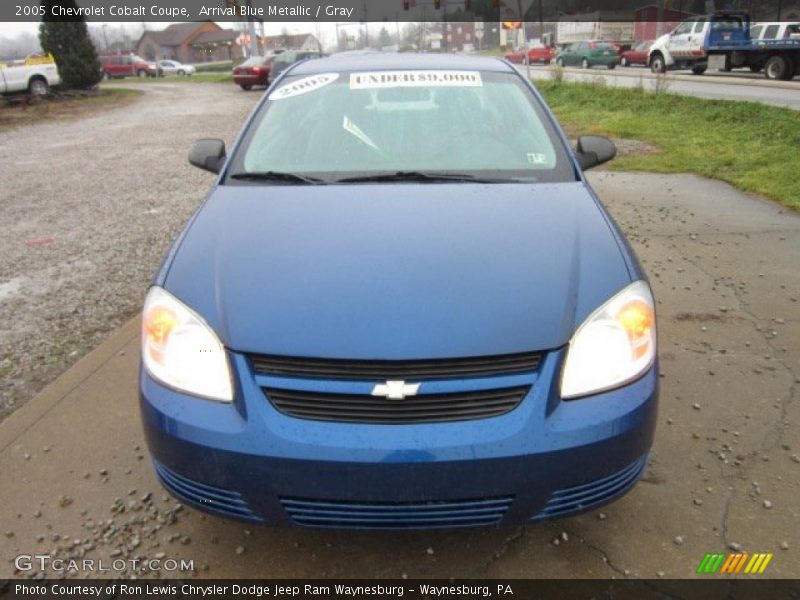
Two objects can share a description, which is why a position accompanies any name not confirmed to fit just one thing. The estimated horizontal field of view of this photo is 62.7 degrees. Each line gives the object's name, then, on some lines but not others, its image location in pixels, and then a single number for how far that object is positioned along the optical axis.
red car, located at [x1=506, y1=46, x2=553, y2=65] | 46.09
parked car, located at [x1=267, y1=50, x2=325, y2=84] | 24.62
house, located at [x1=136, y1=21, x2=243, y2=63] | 88.25
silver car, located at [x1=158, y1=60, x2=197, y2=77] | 55.59
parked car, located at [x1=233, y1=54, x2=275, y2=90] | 27.00
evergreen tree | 27.72
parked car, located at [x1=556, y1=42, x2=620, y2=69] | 36.03
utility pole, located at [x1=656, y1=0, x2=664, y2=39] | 48.09
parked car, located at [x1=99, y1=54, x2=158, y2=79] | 51.06
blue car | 1.81
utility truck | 21.73
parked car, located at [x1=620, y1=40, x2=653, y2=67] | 35.51
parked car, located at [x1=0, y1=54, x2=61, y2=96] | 23.22
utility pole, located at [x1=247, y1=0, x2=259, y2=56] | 30.51
